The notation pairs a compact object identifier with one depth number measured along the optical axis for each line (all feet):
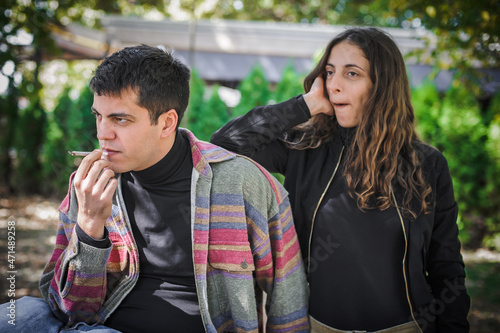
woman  7.02
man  6.35
